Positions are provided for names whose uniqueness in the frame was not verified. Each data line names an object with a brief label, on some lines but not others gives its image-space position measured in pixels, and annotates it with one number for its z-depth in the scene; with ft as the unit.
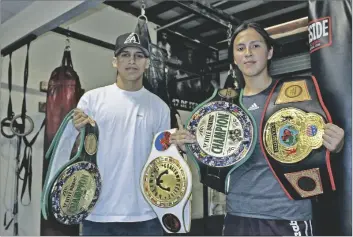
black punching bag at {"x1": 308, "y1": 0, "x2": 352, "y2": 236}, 4.24
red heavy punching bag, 5.97
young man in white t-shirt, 5.17
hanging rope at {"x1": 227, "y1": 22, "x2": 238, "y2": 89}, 5.24
